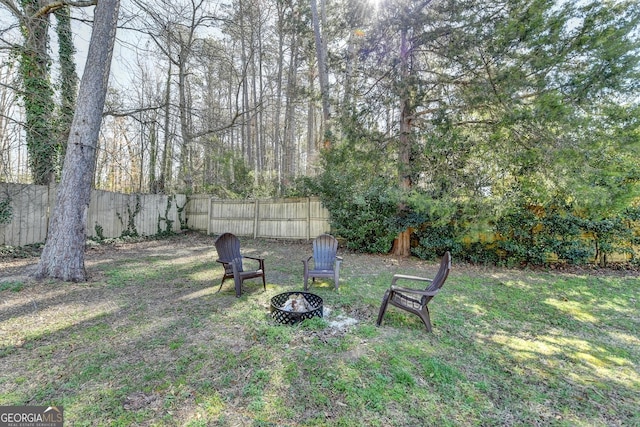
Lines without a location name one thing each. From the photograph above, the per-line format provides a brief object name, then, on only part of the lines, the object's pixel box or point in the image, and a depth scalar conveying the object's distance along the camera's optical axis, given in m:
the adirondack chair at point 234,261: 4.11
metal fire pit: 3.21
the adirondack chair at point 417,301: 3.11
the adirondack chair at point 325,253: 4.90
